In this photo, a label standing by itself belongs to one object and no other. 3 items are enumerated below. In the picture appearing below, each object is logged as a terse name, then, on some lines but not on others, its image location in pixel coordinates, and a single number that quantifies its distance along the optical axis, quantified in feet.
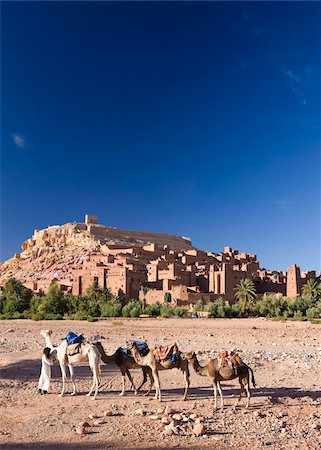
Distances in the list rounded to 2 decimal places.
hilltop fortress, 166.81
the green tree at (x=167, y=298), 153.79
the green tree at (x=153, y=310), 137.54
